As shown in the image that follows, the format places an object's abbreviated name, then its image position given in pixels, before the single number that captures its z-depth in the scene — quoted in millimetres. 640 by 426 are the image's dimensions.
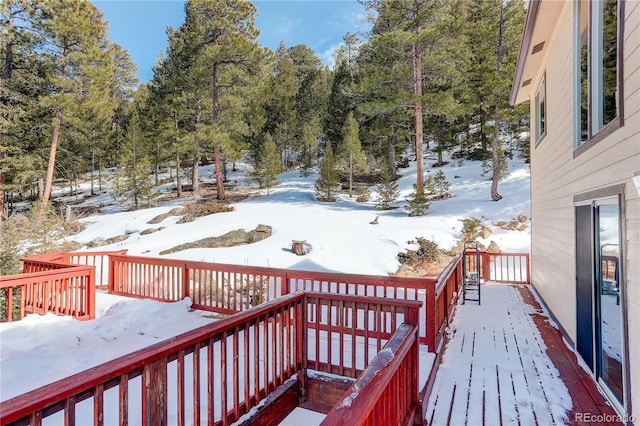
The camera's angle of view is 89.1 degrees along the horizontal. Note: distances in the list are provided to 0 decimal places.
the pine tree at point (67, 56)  14602
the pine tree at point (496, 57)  15133
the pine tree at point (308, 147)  26422
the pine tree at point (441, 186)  17516
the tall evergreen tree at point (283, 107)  27625
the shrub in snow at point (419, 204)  14570
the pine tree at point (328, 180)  18703
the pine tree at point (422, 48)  14797
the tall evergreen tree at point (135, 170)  21203
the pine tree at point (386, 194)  16703
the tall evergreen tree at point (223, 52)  17094
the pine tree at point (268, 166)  21031
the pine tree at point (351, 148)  19892
